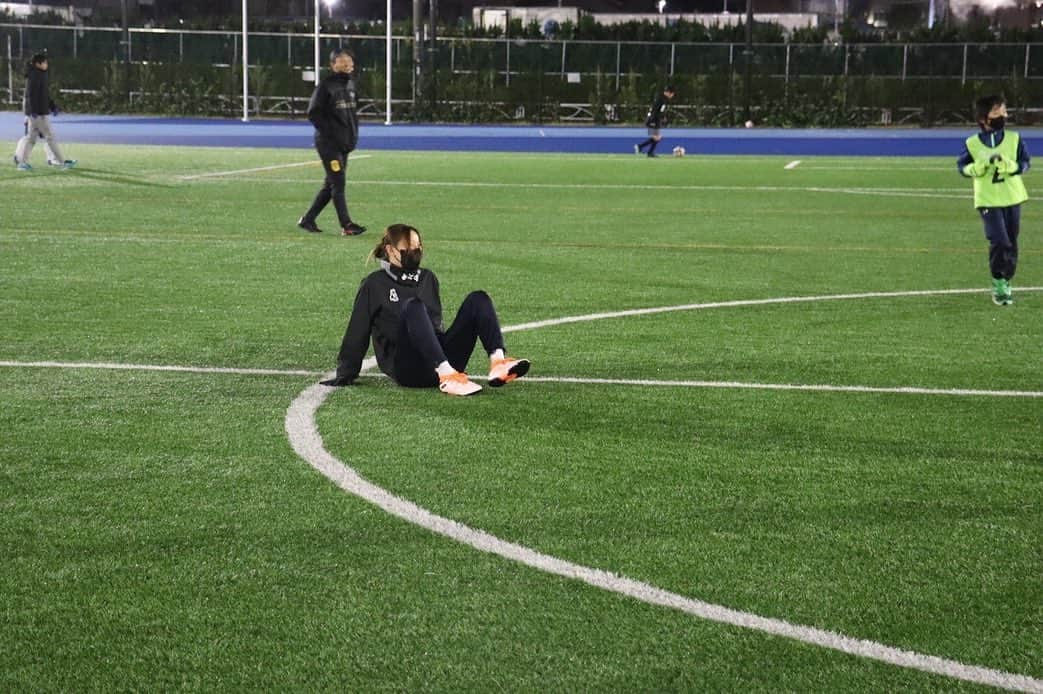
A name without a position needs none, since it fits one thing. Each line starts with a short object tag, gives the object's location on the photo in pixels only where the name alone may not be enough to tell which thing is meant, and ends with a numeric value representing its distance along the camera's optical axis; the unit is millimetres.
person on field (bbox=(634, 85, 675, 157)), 36375
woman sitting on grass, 8047
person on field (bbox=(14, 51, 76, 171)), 26469
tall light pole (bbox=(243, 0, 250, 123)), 54009
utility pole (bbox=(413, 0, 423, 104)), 52031
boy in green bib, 12070
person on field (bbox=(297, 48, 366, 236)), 17125
